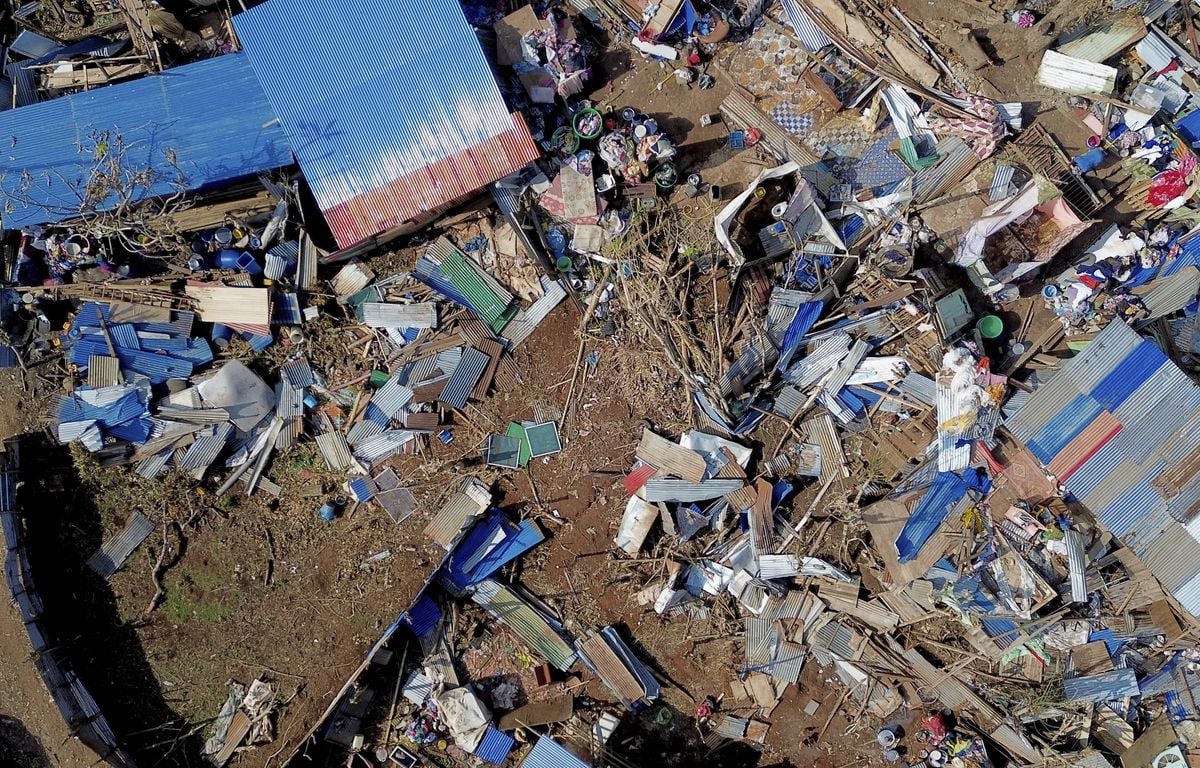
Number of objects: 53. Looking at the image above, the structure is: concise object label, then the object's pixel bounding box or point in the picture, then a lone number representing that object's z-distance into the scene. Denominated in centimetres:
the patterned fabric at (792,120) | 1575
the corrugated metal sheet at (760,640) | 1606
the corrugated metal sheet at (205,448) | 1539
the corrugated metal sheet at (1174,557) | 1416
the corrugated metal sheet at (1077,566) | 1492
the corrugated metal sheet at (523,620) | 1578
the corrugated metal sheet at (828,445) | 1555
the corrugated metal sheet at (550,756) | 1527
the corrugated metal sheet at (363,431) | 1566
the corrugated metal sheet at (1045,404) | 1432
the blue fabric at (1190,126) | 1526
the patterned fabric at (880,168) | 1559
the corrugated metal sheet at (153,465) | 1538
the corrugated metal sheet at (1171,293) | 1488
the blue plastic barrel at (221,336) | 1548
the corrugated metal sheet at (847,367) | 1520
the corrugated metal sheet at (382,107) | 1435
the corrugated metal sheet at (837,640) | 1591
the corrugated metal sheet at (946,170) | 1527
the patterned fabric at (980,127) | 1496
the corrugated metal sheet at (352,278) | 1567
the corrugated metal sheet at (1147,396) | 1408
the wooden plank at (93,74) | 1475
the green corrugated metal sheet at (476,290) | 1557
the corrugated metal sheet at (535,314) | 1556
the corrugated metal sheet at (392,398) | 1565
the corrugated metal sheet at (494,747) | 1574
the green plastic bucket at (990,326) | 1502
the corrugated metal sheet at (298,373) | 1563
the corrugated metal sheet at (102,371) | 1521
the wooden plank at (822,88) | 1547
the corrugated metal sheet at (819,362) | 1529
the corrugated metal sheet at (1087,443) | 1420
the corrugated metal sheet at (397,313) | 1551
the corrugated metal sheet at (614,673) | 1583
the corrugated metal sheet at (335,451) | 1570
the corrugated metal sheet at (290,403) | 1566
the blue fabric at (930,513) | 1518
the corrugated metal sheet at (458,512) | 1545
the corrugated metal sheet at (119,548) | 1538
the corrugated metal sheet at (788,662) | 1606
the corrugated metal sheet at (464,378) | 1552
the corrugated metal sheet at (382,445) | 1567
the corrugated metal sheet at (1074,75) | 1520
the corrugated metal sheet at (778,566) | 1559
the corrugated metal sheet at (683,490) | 1538
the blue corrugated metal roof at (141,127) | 1436
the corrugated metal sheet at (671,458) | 1531
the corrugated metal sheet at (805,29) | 1544
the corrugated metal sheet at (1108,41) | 1517
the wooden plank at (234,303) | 1529
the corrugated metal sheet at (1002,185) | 1508
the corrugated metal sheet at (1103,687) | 1534
